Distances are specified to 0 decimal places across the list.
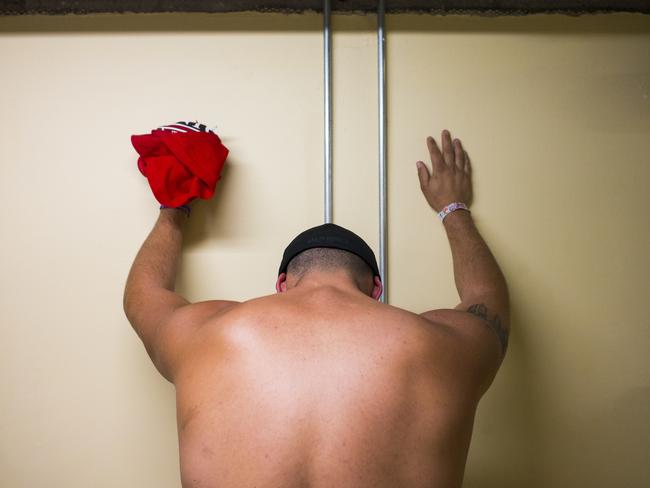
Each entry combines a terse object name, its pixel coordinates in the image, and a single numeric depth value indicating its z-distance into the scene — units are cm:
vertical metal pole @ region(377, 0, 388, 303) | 124
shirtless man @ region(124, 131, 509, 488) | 74
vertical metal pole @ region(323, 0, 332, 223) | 122
